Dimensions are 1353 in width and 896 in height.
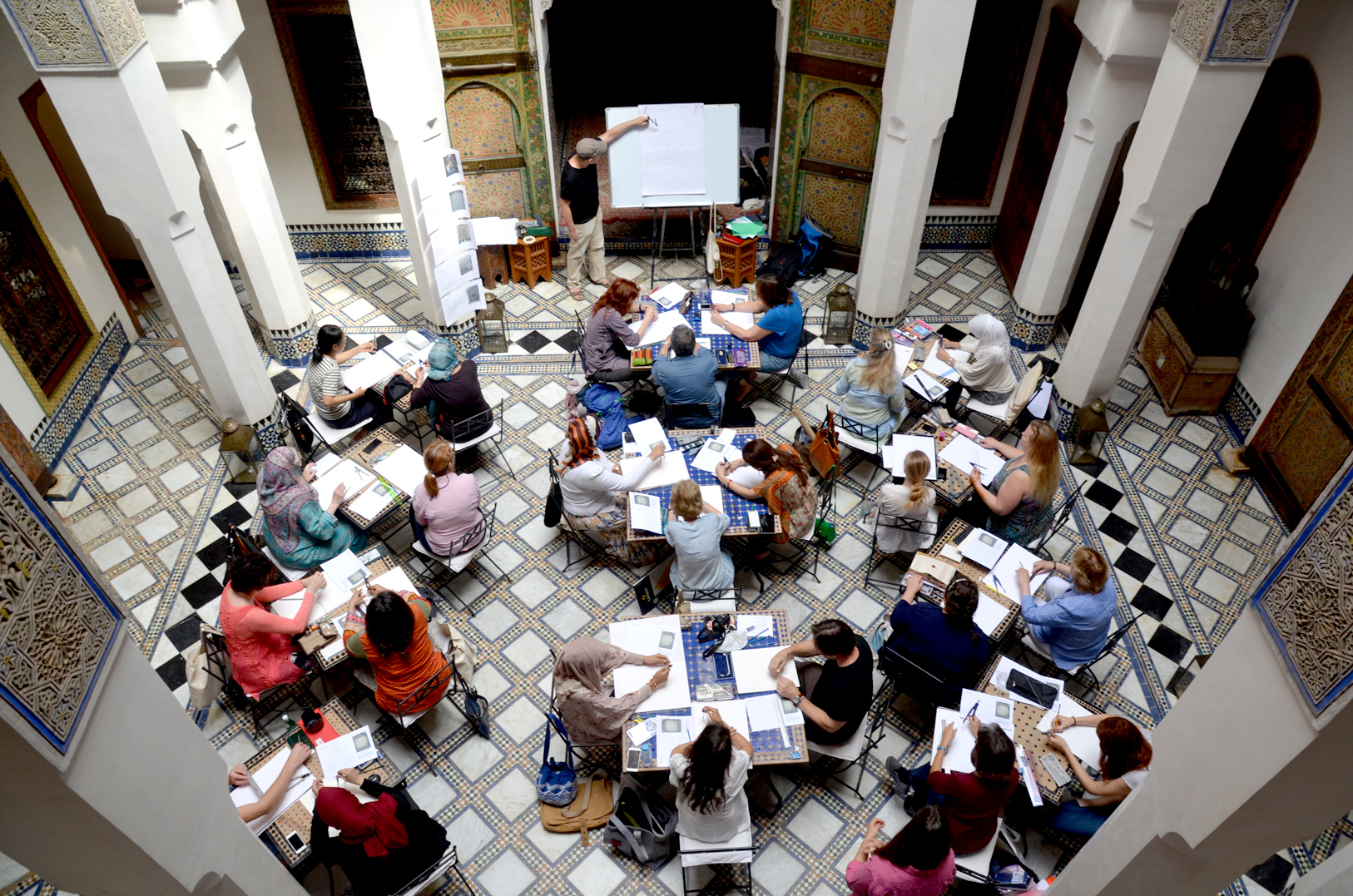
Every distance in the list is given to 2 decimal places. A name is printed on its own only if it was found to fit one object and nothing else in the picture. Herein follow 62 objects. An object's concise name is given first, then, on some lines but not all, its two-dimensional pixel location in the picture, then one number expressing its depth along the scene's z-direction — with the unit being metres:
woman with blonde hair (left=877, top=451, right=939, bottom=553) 6.01
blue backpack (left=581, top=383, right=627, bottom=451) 7.20
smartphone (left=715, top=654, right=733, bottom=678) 5.27
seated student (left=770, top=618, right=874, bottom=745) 4.82
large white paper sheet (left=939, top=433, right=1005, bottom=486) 6.62
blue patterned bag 5.39
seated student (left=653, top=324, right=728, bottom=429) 6.92
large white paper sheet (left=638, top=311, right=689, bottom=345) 7.67
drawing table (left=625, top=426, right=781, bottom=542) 6.18
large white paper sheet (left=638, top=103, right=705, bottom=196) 8.76
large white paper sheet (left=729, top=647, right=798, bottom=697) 5.21
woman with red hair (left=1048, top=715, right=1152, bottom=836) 4.59
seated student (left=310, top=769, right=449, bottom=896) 4.26
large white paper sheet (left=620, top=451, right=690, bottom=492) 6.49
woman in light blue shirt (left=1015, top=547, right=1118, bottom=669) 5.25
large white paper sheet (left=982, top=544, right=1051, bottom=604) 5.87
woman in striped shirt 6.99
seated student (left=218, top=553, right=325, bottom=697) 5.30
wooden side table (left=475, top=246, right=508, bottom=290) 9.45
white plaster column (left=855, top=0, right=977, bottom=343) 7.11
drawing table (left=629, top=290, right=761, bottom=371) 7.48
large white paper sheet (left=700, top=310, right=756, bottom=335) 7.73
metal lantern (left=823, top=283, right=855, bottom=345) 8.67
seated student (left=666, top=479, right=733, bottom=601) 5.62
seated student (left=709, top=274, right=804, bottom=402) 7.45
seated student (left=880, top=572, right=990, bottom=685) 5.12
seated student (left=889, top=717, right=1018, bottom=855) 4.38
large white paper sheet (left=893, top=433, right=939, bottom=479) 6.73
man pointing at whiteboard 8.62
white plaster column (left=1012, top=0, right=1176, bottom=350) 6.73
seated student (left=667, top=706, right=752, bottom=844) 4.32
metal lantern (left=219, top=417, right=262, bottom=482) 7.43
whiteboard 8.77
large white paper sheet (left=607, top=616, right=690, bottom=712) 5.14
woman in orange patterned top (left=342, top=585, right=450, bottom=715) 4.98
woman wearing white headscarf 7.12
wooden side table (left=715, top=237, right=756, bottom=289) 9.22
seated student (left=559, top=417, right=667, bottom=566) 6.18
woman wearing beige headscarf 4.94
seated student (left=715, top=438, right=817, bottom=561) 6.07
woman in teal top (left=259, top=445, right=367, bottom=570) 5.89
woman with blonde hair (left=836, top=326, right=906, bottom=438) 6.83
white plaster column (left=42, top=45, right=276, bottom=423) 5.78
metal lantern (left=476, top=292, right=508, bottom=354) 8.61
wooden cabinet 7.73
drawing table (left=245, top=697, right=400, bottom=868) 4.67
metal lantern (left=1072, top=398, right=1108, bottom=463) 7.60
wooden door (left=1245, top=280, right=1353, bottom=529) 6.53
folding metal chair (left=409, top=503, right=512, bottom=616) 6.29
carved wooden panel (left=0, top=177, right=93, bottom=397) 7.37
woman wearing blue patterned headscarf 6.93
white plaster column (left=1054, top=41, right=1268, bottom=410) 6.06
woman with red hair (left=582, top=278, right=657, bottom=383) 7.51
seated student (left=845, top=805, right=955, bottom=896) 4.06
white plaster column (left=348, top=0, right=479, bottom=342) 7.00
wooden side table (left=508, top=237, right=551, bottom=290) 9.34
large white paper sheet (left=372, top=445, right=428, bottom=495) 6.63
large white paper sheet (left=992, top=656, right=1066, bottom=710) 5.32
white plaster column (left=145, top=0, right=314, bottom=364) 6.68
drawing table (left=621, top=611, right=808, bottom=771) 4.93
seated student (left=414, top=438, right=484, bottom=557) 6.04
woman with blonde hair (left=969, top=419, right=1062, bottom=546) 5.92
